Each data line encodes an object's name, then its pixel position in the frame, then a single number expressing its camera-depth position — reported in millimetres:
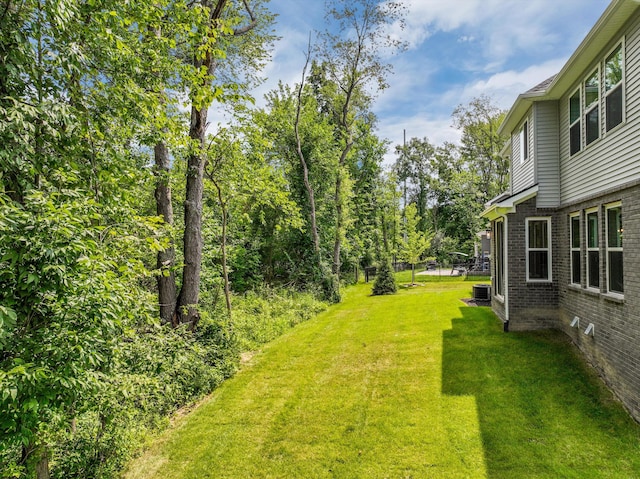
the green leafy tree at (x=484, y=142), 27672
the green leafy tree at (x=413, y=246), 20766
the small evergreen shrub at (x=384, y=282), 17031
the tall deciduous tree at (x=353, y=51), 15875
